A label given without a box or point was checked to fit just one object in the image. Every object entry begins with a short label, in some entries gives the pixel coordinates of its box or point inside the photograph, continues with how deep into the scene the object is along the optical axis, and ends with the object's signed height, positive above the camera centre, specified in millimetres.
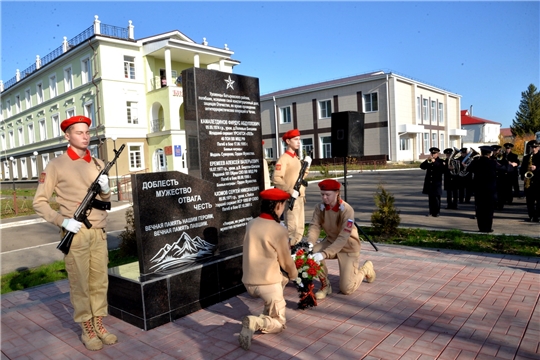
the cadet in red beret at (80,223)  3893 -536
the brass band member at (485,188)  8422 -869
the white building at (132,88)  29625 +6080
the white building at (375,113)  38719 +4386
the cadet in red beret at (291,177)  6777 -349
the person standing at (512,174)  12344 -922
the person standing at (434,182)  10781 -875
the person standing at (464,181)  12462 -1072
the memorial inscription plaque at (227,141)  5625 +289
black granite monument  4590 -662
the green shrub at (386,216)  8500 -1382
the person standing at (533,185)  9414 -953
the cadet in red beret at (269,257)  3951 -1000
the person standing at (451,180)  12281 -967
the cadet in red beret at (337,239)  4996 -1098
